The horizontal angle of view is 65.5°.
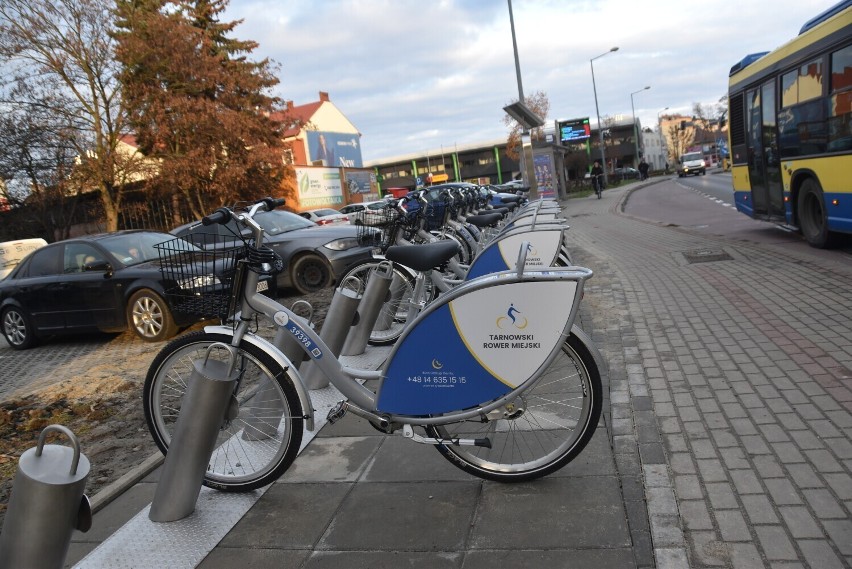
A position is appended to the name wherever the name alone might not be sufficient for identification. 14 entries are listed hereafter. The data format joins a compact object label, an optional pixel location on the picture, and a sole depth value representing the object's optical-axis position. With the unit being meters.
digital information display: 54.88
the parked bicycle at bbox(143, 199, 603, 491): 3.03
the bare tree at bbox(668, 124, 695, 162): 111.02
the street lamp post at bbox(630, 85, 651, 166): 84.56
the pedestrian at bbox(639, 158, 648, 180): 55.16
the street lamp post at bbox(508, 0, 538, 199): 13.59
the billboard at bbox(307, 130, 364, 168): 59.88
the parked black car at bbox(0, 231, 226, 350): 8.49
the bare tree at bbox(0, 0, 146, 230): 22.20
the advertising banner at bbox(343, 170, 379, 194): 46.66
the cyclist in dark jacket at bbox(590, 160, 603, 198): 34.41
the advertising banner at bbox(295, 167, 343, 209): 40.03
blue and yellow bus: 8.72
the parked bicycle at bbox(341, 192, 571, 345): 5.58
